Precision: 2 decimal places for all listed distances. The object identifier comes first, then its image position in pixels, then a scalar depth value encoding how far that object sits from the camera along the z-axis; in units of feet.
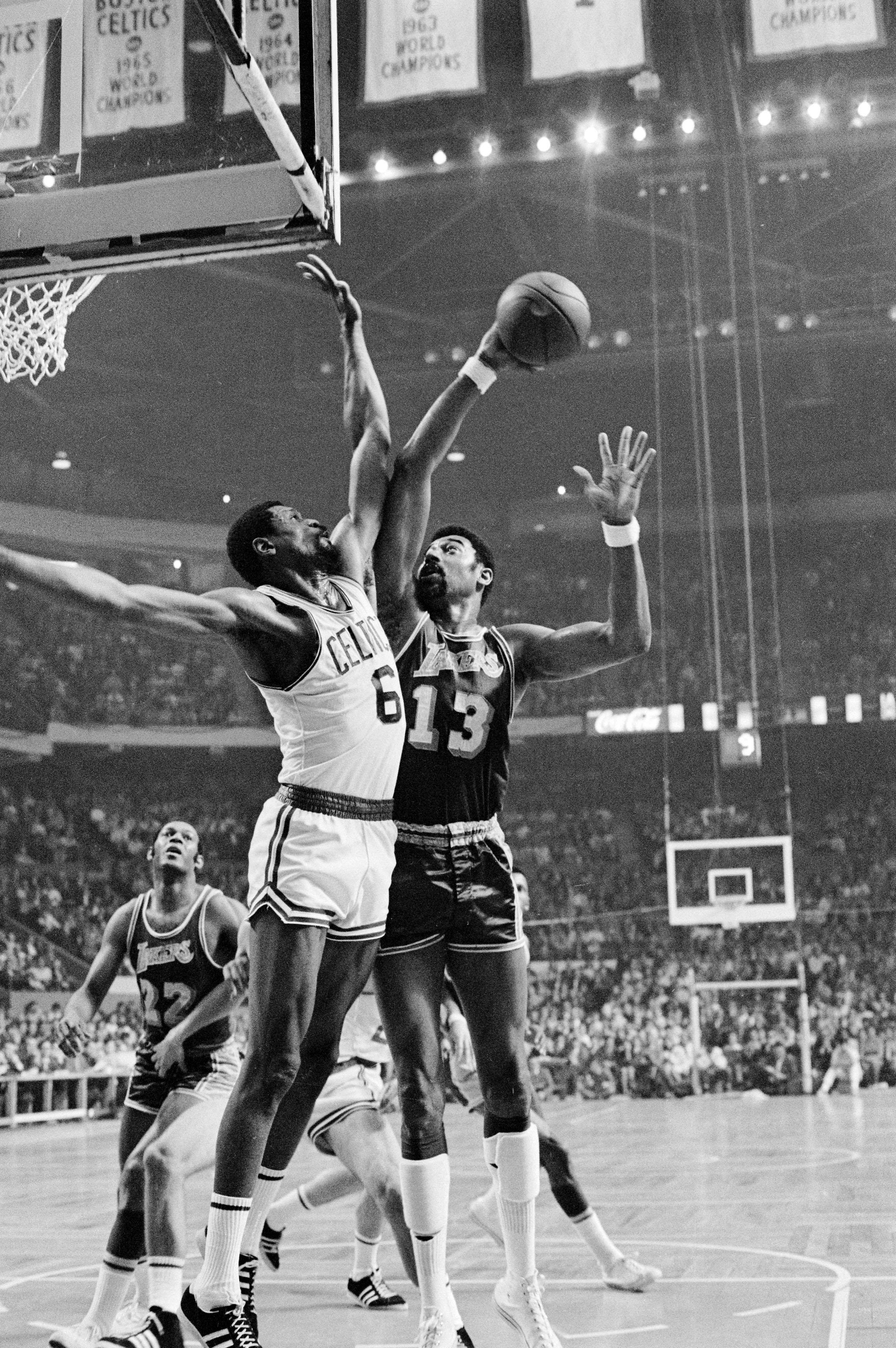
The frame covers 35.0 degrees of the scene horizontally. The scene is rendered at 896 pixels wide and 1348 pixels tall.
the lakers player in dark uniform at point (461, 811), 13.61
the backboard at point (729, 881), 71.10
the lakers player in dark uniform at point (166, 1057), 15.02
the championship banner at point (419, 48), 42.04
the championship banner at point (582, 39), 42.24
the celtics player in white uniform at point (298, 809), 12.23
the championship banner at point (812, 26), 40.32
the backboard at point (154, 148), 17.54
